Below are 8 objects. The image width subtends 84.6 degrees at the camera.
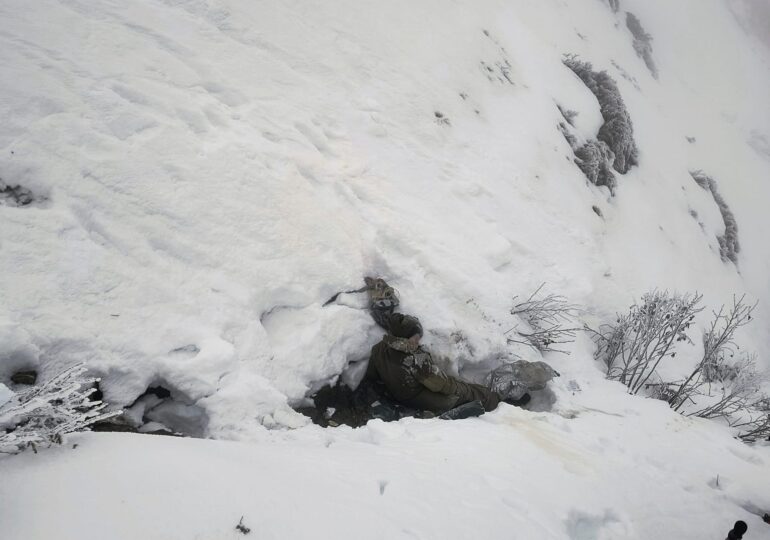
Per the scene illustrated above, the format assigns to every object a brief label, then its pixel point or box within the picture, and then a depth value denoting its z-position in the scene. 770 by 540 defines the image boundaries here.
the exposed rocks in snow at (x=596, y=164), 8.95
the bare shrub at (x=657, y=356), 5.61
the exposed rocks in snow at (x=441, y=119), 7.10
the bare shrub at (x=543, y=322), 5.19
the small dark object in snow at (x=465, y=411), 3.73
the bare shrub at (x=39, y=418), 1.67
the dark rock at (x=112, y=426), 2.53
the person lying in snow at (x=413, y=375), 3.83
